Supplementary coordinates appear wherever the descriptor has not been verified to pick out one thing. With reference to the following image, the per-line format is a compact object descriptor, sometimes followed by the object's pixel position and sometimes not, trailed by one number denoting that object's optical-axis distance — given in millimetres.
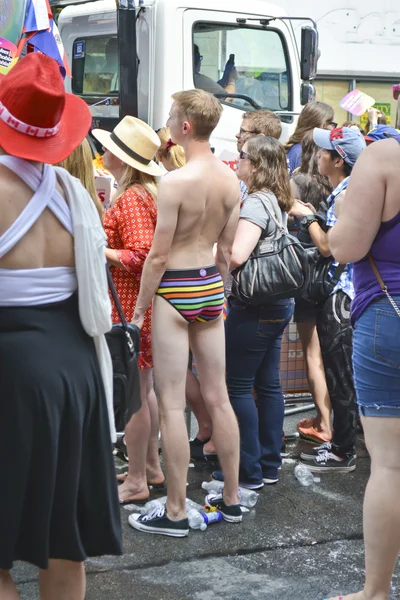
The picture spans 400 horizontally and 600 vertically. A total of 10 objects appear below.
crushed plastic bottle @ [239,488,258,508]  8467
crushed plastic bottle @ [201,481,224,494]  8642
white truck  16723
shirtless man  7487
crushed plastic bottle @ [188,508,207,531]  7854
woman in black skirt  4734
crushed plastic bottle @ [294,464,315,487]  9151
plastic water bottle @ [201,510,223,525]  7946
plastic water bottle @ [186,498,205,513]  8108
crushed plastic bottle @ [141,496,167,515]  7946
